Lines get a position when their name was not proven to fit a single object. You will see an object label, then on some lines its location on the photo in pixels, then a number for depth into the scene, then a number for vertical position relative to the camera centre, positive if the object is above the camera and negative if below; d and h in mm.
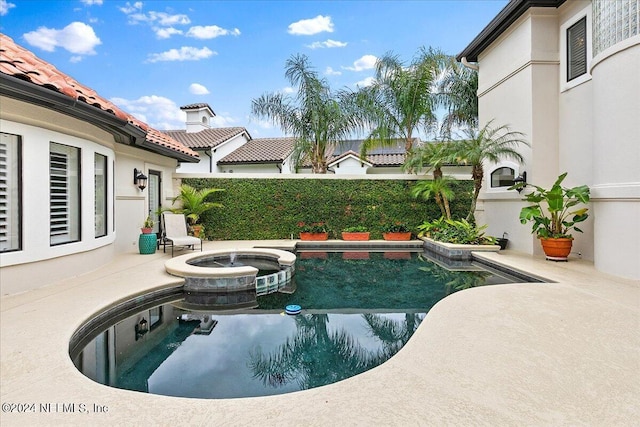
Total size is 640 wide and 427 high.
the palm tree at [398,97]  13102 +4506
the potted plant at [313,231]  13086 -707
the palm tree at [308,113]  13305 +3953
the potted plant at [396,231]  13094 -706
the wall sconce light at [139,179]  10242 +1003
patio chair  9602 -576
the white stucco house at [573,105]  6684 +2718
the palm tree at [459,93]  15148 +5331
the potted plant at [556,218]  8219 -133
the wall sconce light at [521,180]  9820 +946
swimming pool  3521 -1690
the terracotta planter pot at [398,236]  13086 -892
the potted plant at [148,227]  9695 -417
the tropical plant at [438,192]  12320 +778
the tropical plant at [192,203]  12141 +348
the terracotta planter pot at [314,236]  13070 -893
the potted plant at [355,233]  13055 -780
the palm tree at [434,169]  11266 +1572
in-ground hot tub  6367 -1356
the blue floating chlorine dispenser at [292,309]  5551 -1579
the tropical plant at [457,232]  10812 -656
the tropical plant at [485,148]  10133 +1957
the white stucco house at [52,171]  5293 +774
